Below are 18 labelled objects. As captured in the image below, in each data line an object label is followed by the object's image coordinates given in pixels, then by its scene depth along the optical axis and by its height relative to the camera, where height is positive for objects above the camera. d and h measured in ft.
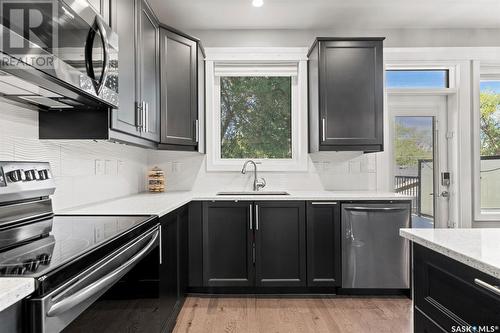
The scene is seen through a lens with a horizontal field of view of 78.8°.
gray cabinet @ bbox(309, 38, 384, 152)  9.46 +2.33
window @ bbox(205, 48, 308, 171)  10.92 +2.20
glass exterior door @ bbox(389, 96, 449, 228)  11.18 +0.54
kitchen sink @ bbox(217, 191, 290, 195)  10.18 -0.87
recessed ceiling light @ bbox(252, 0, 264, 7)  9.13 +4.99
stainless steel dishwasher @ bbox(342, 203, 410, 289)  8.76 -2.34
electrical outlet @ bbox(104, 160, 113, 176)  8.00 +0.01
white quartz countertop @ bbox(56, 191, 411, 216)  6.02 -0.85
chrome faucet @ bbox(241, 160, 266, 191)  10.75 -0.47
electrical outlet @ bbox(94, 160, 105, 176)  7.55 +0.00
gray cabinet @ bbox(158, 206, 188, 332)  6.19 -2.26
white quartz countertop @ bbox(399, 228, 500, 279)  2.81 -0.87
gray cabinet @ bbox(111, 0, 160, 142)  6.00 +2.23
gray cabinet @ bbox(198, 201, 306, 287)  8.92 -2.29
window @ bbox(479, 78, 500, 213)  11.27 +0.80
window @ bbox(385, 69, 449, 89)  11.17 +3.23
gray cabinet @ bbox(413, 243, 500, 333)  2.78 -1.36
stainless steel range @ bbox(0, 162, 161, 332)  2.53 -0.88
